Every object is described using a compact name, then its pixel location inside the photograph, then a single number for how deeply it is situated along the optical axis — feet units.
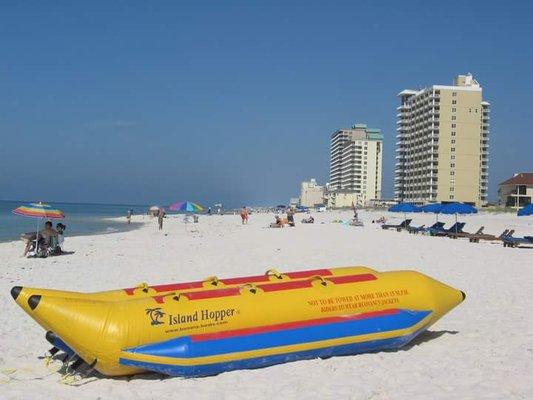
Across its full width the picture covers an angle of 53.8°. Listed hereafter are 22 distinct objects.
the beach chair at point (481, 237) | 66.50
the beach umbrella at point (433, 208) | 83.51
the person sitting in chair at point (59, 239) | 53.27
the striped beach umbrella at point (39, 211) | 48.52
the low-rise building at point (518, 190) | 234.46
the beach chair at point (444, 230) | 77.43
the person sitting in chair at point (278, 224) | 110.01
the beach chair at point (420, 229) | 82.44
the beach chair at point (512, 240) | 60.98
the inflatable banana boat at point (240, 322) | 16.98
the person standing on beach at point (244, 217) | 147.82
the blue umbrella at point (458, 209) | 75.05
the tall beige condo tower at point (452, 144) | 282.56
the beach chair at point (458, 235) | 72.42
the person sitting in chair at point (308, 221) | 133.48
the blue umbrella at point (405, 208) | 98.73
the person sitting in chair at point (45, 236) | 51.72
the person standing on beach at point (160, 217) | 113.29
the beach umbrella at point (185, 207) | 94.48
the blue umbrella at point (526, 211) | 62.54
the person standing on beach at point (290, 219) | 113.70
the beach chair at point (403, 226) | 95.12
